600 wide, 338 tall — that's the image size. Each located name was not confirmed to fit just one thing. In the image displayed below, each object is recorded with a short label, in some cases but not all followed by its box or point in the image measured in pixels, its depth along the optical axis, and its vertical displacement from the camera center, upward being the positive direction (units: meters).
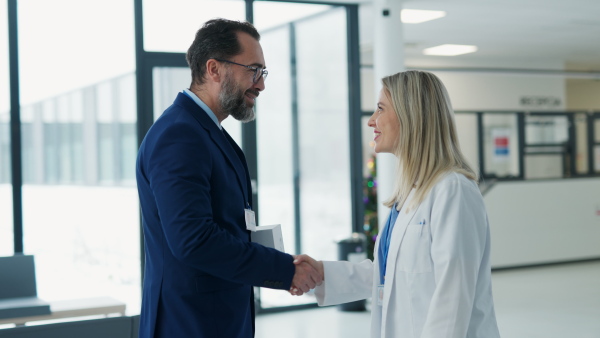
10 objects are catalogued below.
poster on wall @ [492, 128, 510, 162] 10.70 +0.16
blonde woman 2.03 -0.22
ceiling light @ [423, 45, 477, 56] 10.55 +1.58
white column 6.99 +1.04
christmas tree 8.41 -0.60
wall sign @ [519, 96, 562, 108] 11.96 +0.88
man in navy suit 2.03 -0.14
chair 5.08 -0.82
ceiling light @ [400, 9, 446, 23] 7.88 +1.58
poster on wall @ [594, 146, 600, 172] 11.27 -0.10
